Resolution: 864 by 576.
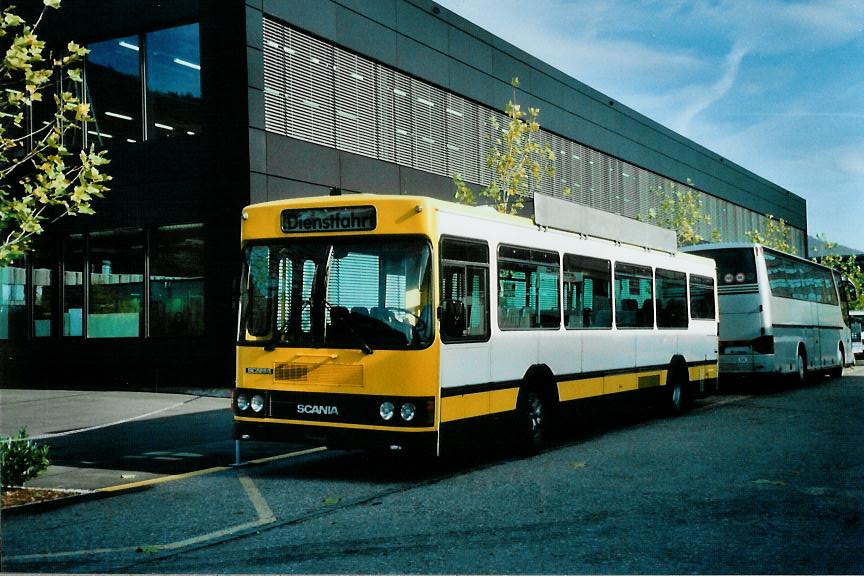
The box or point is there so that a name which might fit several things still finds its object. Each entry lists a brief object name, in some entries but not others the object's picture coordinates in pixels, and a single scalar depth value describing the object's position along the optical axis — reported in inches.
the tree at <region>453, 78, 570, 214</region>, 835.4
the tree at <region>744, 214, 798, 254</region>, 1949.1
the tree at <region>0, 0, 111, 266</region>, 331.3
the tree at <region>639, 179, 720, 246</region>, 1515.7
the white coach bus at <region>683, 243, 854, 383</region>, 820.0
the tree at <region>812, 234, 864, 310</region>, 2385.8
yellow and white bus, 354.3
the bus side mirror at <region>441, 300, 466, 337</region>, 358.6
